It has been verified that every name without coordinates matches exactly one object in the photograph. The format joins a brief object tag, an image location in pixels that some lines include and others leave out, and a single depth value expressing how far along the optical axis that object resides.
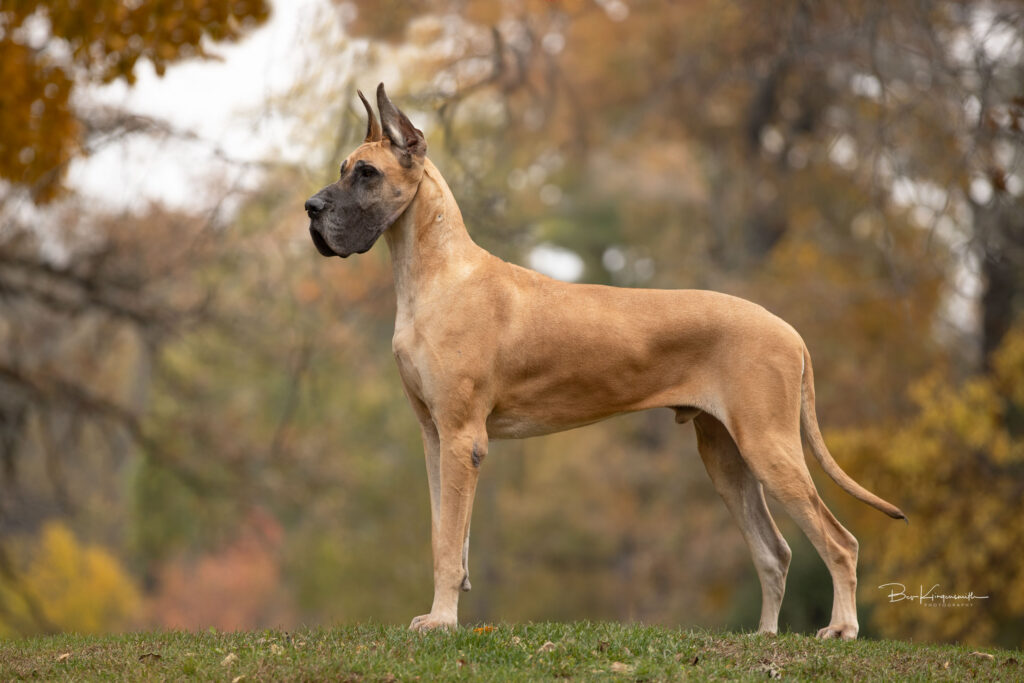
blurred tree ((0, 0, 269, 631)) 20.27
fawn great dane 14.32
